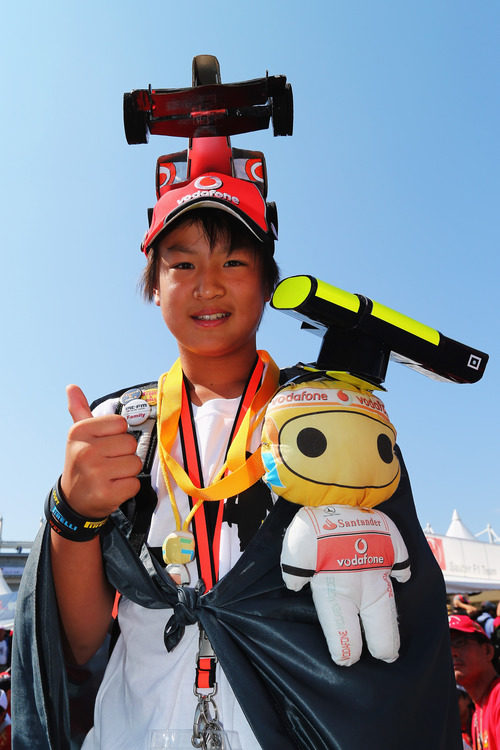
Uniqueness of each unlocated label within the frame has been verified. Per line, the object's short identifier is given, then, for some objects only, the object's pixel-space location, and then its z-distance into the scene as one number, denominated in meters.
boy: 1.23
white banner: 11.61
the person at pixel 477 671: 4.13
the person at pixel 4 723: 4.92
